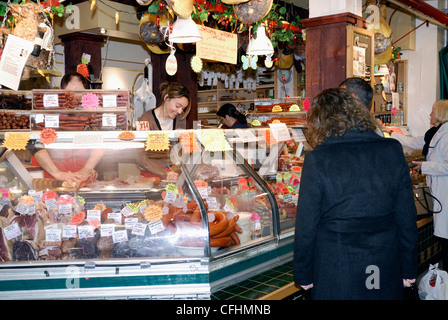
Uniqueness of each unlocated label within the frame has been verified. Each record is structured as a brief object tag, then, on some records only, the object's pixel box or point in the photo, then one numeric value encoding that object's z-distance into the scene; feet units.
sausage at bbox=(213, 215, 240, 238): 9.05
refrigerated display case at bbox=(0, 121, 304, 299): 8.11
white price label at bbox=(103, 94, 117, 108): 10.63
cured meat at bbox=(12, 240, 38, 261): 8.52
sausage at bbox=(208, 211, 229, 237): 8.91
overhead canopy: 23.55
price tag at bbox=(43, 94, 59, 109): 10.35
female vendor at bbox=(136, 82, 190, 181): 15.03
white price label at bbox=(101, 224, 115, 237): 9.03
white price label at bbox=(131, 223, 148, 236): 9.06
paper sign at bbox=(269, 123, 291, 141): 12.80
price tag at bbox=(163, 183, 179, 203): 9.92
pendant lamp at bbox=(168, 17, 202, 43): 12.50
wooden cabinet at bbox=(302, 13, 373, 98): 17.40
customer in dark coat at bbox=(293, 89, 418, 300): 7.44
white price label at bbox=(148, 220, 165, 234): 9.02
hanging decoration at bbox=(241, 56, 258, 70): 17.20
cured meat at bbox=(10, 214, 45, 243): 8.96
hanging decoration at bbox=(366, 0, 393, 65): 20.43
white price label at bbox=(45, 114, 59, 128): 10.19
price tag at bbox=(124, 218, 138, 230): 9.28
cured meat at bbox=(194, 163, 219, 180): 11.27
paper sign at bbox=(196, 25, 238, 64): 14.21
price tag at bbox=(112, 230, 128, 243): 8.89
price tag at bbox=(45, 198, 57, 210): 9.63
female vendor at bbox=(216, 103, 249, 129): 21.11
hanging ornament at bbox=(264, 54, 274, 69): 17.60
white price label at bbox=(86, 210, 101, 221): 9.43
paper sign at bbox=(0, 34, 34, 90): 9.98
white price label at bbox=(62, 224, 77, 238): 9.05
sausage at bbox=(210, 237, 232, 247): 8.73
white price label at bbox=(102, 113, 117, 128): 10.59
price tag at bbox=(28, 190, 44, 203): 9.75
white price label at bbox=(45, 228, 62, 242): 8.95
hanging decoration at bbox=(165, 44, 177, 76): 14.39
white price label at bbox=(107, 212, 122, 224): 9.46
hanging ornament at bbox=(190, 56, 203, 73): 16.88
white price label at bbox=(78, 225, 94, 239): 9.06
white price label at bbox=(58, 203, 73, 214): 9.63
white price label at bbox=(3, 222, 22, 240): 8.88
